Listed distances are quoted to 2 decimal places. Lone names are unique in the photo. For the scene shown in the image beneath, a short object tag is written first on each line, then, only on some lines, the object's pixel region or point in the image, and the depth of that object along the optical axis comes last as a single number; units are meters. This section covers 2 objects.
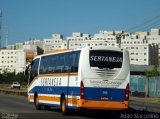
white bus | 22.08
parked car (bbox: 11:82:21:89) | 98.21
